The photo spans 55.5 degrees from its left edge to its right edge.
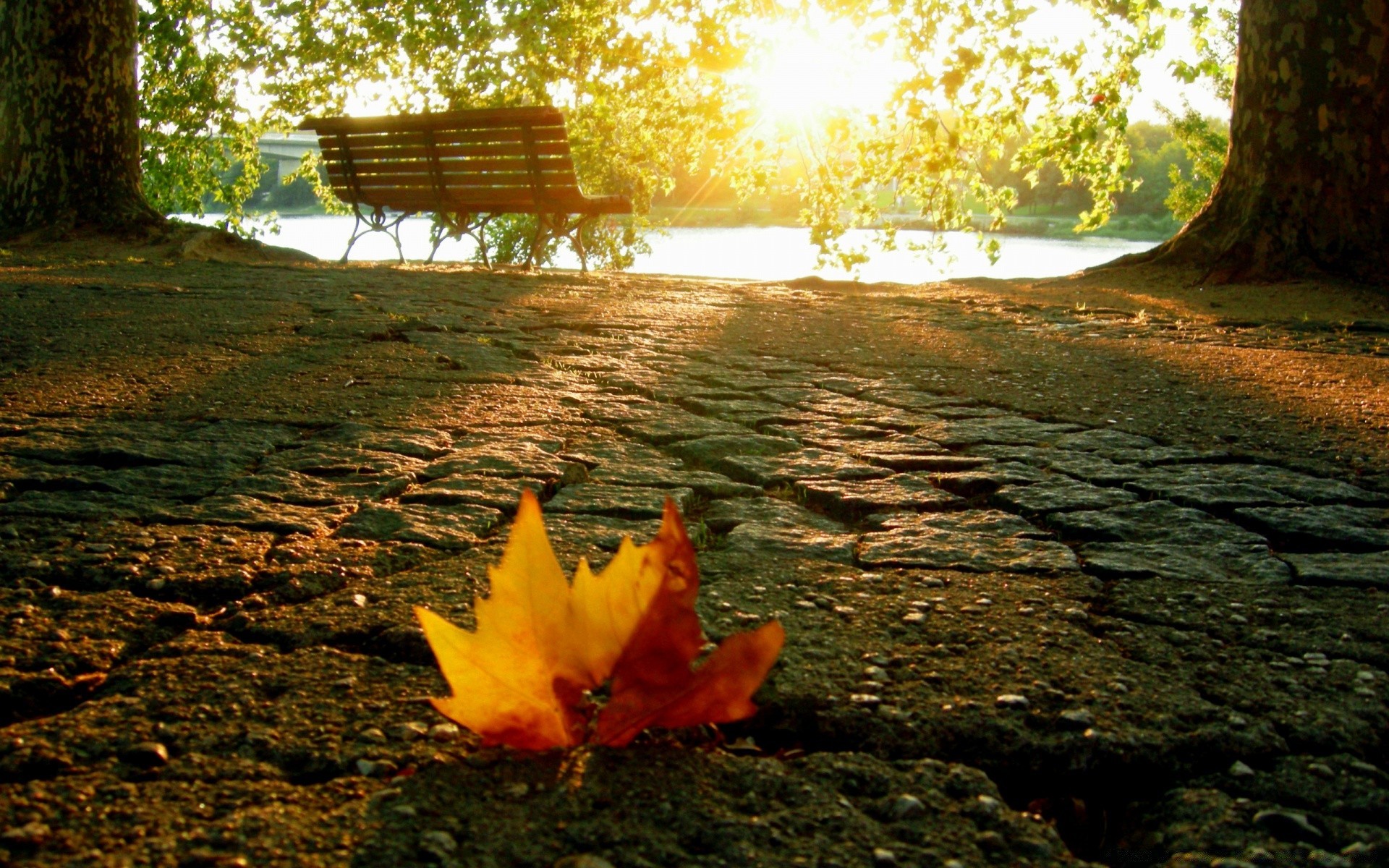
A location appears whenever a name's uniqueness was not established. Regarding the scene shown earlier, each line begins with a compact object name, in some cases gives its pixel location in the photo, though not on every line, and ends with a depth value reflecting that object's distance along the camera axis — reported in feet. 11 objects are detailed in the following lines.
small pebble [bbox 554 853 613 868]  1.48
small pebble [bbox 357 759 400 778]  1.68
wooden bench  24.84
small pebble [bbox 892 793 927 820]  1.64
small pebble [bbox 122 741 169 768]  1.68
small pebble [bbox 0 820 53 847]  1.48
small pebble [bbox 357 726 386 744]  1.75
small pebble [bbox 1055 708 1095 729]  1.86
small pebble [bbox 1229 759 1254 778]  1.75
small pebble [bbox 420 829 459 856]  1.50
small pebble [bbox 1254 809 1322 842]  1.61
